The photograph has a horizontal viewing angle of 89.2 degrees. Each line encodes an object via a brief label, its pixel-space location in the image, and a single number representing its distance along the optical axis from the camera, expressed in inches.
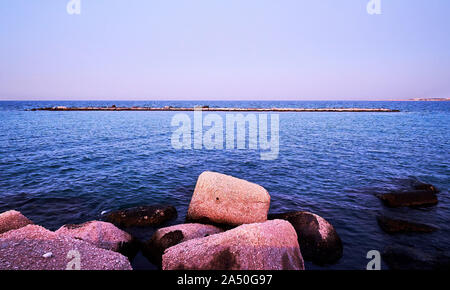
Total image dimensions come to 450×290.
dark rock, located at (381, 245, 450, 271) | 252.4
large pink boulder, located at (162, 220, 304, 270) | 185.8
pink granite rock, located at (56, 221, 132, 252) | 247.6
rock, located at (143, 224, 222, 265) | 256.4
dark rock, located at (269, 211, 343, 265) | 263.7
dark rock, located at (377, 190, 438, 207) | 390.3
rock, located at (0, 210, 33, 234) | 261.7
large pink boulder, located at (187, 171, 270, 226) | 302.0
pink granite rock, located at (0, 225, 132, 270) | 175.8
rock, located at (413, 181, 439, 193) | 451.5
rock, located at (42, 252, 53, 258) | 182.0
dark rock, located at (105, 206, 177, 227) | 327.6
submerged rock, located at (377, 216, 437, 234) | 317.4
